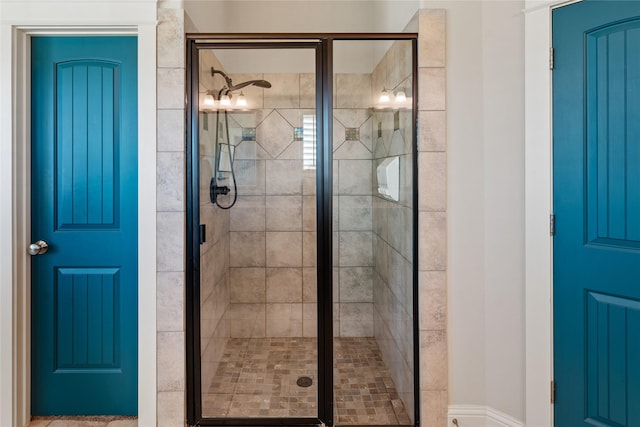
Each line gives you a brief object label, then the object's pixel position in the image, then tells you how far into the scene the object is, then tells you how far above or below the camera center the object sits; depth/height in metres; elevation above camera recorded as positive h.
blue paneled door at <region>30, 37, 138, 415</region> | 1.88 -0.06
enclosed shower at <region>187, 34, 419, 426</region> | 1.83 -0.06
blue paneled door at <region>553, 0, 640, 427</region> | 1.47 +0.00
